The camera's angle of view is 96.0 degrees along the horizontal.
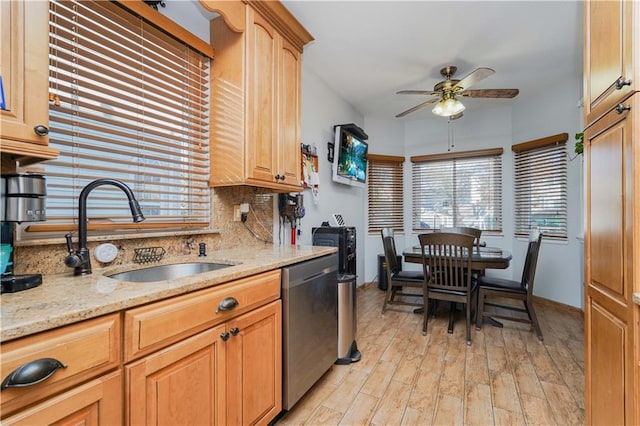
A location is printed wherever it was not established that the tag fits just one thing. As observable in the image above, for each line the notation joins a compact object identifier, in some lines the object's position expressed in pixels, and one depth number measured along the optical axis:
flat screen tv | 3.52
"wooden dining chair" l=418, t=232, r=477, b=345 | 2.61
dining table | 2.74
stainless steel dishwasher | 1.59
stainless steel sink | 1.42
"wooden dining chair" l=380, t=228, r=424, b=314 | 3.15
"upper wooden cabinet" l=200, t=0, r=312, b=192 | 1.84
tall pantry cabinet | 0.96
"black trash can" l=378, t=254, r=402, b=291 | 4.35
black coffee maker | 0.95
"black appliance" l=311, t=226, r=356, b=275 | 2.69
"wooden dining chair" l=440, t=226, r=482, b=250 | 3.66
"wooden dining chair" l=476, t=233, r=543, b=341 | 2.65
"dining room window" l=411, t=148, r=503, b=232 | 4.34
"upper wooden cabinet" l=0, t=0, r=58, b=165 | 0.89
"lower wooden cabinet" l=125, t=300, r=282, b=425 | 0.96
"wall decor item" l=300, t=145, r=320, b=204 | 2.96
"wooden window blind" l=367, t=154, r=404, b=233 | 4.73
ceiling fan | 2.86
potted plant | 2.90
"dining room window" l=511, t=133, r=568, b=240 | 3.56
